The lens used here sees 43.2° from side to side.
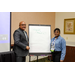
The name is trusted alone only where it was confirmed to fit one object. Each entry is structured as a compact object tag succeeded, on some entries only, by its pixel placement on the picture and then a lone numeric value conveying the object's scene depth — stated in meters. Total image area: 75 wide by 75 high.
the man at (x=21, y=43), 2.04
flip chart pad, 2.29
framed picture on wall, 3.92
